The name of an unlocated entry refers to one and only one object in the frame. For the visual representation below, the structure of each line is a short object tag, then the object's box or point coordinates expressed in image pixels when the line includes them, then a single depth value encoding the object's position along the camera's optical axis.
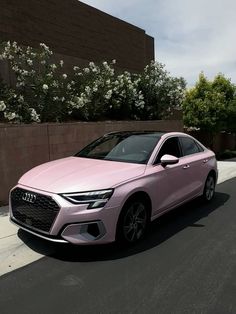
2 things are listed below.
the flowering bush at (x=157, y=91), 9.16
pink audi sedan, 2.99
